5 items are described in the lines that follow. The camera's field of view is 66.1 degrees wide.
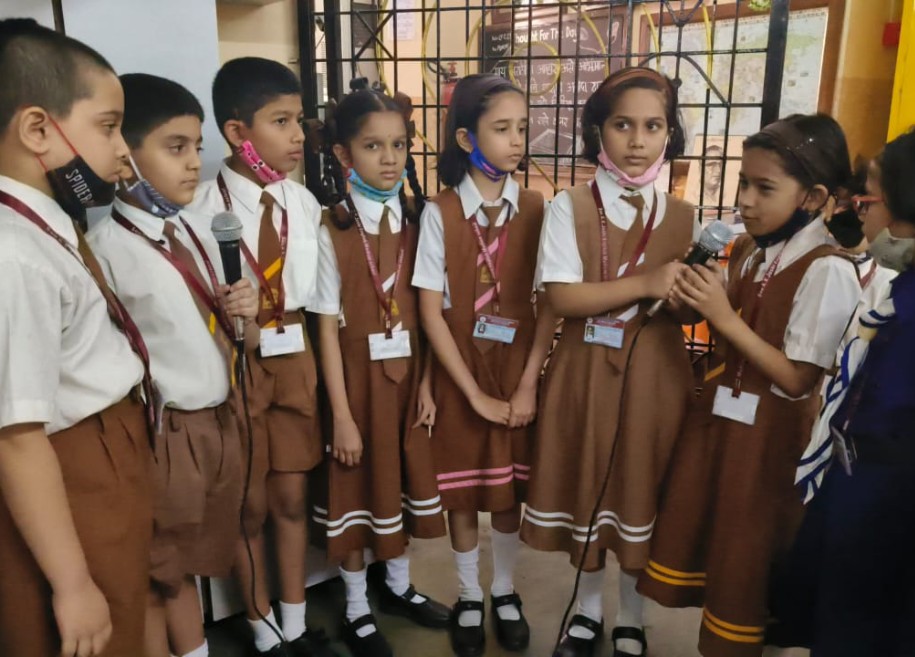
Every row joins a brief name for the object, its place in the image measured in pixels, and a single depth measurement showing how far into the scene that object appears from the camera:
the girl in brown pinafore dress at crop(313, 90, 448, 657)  1.89
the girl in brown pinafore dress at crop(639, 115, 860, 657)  1.54
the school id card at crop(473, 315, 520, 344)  1.90
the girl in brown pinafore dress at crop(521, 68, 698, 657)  1.75
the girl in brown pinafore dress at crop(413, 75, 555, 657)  1.89
